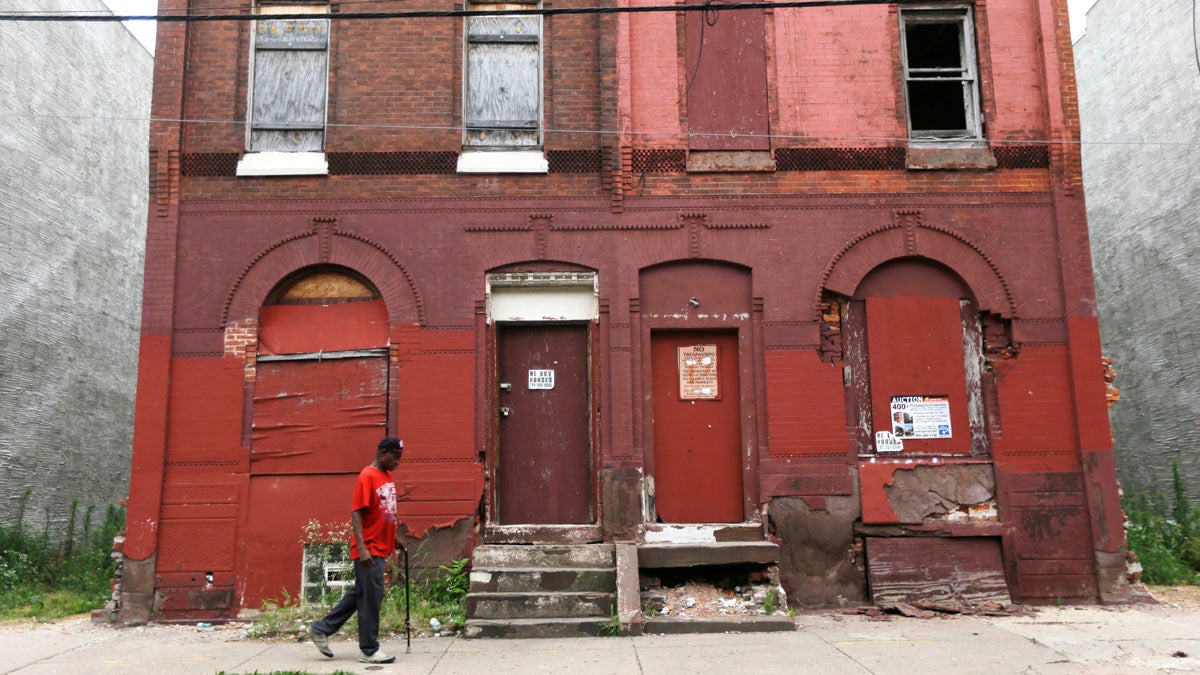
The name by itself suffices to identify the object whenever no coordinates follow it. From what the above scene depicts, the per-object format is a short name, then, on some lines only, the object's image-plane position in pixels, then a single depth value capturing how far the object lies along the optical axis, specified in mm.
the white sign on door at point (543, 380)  9852
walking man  6891
